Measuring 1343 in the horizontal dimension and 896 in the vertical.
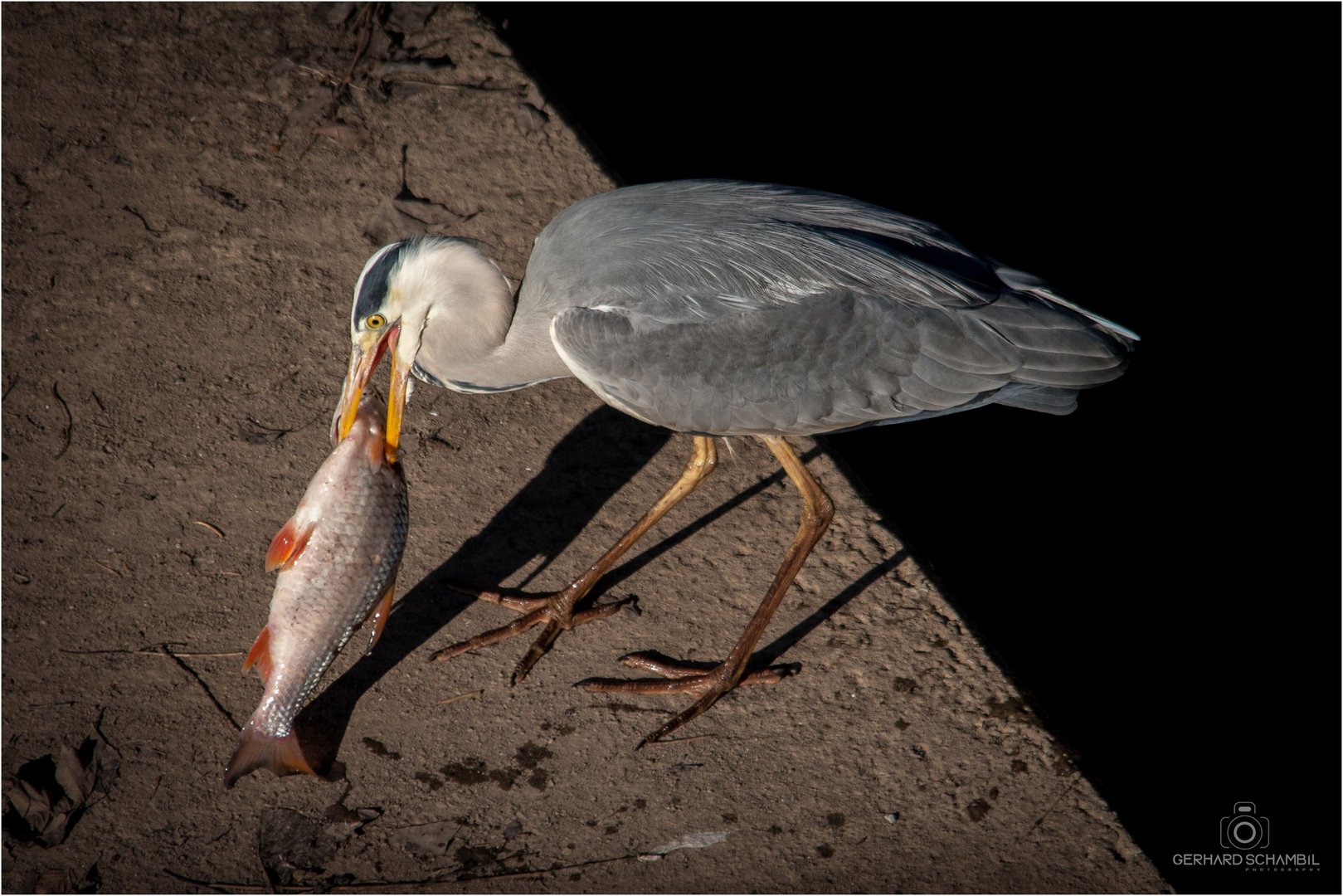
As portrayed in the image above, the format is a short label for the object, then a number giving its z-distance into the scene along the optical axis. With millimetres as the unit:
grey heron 7742
